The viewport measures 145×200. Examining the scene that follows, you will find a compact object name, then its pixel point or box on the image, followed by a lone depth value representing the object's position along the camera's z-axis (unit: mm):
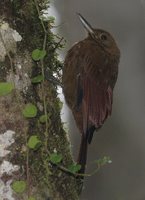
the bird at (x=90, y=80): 6527
